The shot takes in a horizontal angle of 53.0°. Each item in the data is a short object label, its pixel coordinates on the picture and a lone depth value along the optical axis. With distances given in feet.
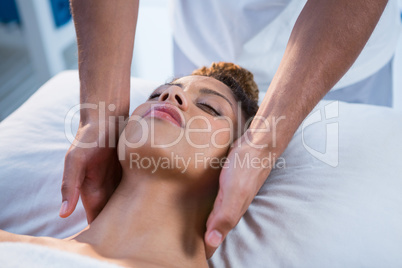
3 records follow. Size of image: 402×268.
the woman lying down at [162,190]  2.97
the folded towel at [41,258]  2.42
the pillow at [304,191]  3.21
